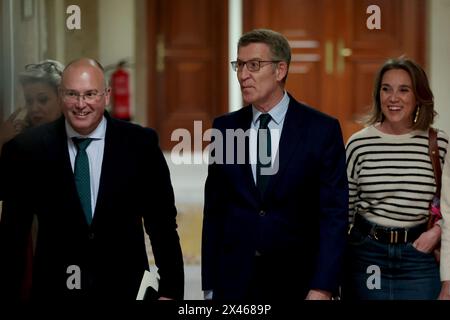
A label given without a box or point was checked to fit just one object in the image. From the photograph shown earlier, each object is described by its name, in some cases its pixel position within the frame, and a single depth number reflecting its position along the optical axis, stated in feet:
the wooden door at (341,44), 32.24
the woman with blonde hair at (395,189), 30.49
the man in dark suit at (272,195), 30.32
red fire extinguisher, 45.96
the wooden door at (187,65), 35.75
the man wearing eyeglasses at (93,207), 30.68
